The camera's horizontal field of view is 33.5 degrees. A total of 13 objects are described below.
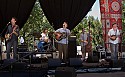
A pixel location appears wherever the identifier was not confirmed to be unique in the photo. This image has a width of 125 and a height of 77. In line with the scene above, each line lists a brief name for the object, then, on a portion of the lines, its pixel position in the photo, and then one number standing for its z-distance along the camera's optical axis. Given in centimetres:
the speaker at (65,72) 304
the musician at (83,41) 631
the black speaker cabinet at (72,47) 534
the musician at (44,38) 654
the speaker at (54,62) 404
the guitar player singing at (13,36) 527
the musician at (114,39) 567
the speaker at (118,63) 432
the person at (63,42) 552
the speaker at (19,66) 361
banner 726
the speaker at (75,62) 424
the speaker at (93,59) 528
